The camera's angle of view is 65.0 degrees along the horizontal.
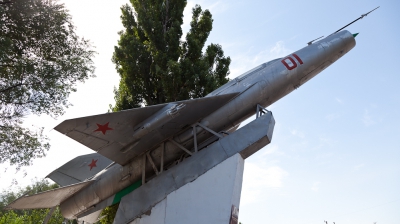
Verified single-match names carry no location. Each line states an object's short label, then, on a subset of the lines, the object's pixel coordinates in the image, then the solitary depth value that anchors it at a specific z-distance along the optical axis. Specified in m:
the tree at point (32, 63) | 8.34
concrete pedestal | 6.27
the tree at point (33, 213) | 21.00
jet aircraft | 6.86
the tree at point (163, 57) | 10.66
